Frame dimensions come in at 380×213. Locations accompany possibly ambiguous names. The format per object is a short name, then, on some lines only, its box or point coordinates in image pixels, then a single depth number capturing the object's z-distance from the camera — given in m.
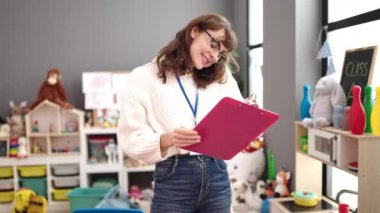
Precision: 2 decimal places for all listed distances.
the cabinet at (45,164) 3.53
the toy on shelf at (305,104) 2.33
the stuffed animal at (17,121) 3.64
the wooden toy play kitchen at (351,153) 1.70
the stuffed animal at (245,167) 3.06
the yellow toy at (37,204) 3.10
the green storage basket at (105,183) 3.60
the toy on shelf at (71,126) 3.69
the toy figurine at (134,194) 3.48
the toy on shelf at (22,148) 3.46
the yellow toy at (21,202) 3.15
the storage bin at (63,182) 3.60
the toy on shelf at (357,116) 1.74
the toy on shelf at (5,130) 3.51
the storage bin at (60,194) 3.58
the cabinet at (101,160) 3.58
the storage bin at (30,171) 3.54
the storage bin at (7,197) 3.56
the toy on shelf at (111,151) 3.62
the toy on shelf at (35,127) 3.64
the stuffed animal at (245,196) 2.91
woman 1.13
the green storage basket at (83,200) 3.31
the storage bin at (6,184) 3.54
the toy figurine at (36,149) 3.63
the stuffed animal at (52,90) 3.56
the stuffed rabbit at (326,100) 2.03
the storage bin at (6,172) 3.52
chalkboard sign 1.97
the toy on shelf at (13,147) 3.49
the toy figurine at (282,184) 2.61
